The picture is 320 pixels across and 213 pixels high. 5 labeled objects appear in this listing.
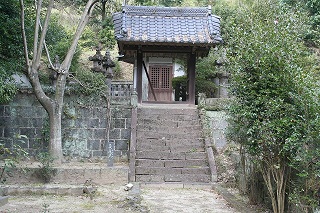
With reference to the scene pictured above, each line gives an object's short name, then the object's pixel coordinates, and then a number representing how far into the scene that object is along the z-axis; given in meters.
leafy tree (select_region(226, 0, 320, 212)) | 5.48
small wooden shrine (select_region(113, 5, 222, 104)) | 13.97
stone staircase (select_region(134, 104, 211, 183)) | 10.89
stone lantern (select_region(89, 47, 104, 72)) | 17.69
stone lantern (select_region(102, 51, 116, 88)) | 16.86
